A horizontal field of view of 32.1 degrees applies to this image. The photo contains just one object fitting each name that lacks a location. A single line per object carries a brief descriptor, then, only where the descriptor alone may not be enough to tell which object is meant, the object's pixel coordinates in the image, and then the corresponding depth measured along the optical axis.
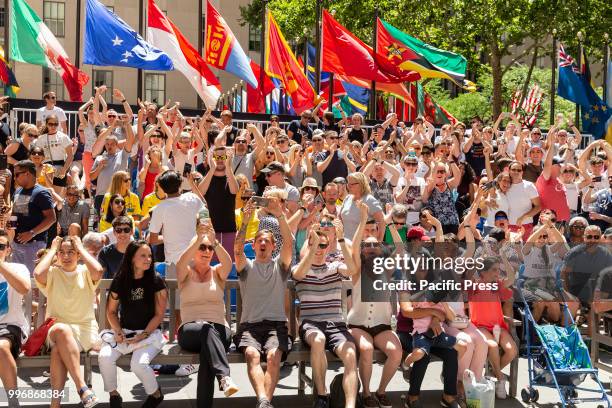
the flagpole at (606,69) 25.14
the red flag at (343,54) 21.38
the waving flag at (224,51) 19.83
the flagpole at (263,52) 23.53
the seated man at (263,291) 9.45
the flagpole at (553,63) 35.62
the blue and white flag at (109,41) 18.34
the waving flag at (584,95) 24.11
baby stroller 9.71
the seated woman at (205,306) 9.11
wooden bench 9.18
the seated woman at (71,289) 9.21
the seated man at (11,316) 8.85
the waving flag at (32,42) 18.42
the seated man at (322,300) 9.38
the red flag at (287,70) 21.78
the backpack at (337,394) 9.35
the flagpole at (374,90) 23.10
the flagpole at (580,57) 25.77
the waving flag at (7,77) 19.27
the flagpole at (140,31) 23.12
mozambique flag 22.02
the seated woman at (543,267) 10.75
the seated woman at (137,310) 9.11
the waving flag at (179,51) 18.94
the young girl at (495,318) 10.06
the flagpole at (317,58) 25.38
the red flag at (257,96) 24.92
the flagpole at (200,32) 26.16
